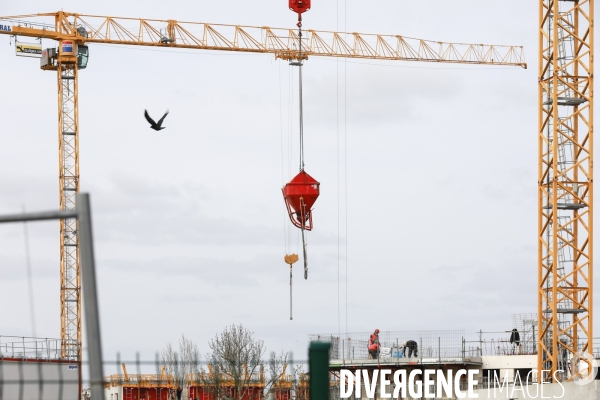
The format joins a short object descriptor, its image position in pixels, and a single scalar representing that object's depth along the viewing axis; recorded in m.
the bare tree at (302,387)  55.86
